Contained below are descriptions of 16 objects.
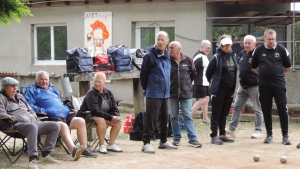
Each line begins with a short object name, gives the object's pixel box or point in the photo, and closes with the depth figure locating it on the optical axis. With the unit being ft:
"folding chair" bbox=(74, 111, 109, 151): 42.24
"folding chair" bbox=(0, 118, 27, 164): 37.16
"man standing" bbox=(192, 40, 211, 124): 59.14
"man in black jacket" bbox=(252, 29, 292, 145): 46.10
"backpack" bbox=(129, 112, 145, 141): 49.13
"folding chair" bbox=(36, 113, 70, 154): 40.01
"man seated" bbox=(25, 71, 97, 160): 40.32
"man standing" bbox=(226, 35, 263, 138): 49.62
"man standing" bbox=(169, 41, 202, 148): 45.01
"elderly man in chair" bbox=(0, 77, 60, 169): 37.08
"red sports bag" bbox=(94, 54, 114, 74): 50.82
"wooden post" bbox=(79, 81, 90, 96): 49.97
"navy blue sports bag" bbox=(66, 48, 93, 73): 48.12
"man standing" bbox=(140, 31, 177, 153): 42.54
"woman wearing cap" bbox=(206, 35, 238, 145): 47.56
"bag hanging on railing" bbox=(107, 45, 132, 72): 51.49
